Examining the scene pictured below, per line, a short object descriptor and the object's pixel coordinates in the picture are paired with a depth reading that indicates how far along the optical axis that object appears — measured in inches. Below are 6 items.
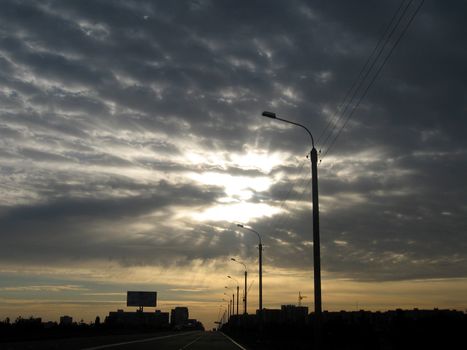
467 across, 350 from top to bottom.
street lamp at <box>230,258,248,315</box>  3563.0
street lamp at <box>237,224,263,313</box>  2406.5
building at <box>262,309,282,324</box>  7500.0
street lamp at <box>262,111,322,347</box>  943.0
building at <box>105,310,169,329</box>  4445.9
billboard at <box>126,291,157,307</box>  6210.6
